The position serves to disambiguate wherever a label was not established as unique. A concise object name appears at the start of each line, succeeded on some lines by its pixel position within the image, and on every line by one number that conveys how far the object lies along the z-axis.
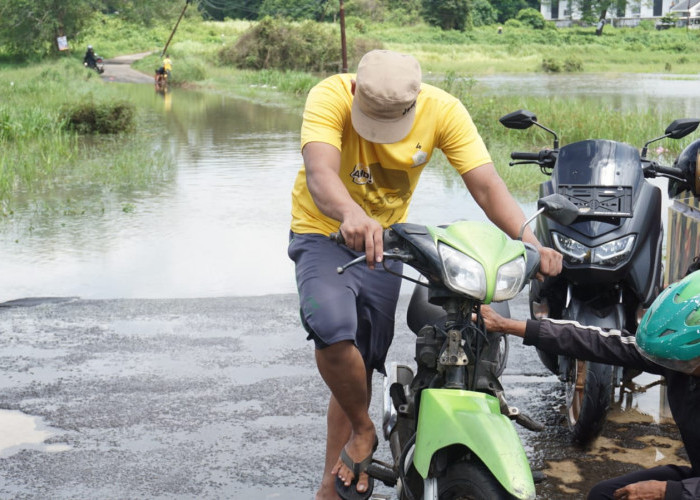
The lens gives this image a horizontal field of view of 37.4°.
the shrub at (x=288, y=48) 43.62
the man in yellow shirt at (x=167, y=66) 36.47
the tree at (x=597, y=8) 97.06
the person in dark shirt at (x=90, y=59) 44.12
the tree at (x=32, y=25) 55.47
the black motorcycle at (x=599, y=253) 4.16
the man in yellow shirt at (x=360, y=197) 3.36
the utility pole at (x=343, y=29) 24.25
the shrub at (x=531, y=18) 94.19
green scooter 2.73
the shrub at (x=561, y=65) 52.52
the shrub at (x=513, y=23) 91.93
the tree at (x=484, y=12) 94.56
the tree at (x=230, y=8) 94.31
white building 100.45
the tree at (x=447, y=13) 85.12
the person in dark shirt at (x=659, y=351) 2.69
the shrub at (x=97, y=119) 18.73
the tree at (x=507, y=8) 102.50
